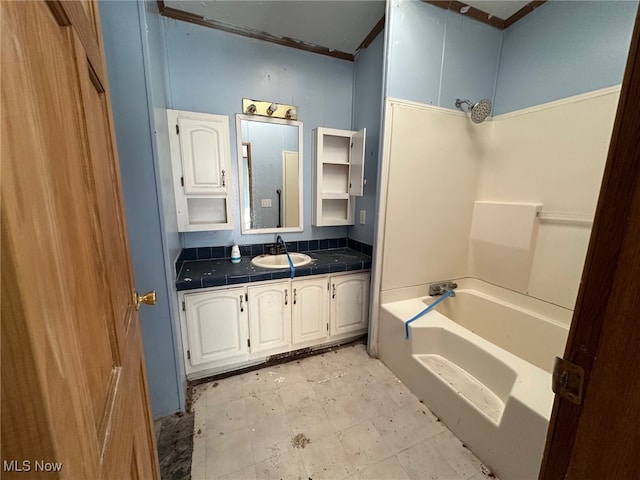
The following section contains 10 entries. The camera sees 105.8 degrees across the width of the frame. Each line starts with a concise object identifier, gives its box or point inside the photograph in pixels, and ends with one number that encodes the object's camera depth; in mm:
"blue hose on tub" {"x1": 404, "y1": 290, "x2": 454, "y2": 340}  1697
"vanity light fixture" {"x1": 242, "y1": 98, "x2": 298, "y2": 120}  1954
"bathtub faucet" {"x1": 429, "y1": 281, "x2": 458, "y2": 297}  2031
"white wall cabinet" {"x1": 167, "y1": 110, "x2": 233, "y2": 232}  1717
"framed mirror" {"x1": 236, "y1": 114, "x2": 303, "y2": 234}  2023
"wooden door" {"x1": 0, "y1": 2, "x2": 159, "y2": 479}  202
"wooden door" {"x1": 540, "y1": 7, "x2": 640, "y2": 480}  378
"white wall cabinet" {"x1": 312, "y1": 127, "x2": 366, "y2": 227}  2104
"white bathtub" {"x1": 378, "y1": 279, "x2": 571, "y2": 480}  1116
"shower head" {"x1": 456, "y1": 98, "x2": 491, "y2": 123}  1740
